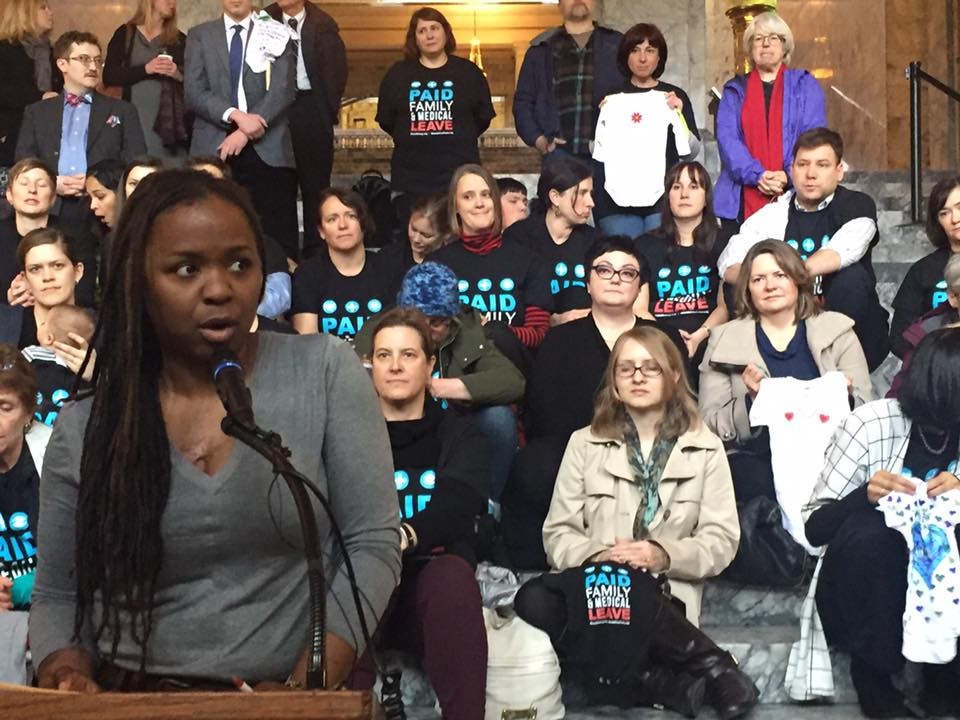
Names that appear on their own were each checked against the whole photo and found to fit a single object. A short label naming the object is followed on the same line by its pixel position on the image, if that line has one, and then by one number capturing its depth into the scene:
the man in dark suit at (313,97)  7.97
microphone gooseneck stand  1.91
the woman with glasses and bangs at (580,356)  5.71
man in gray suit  7.82
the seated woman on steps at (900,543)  4.64
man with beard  8.16
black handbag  5.25
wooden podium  1.78
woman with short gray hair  7.57
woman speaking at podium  2.22
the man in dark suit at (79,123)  7.75
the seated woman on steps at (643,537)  4.72
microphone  1.95
